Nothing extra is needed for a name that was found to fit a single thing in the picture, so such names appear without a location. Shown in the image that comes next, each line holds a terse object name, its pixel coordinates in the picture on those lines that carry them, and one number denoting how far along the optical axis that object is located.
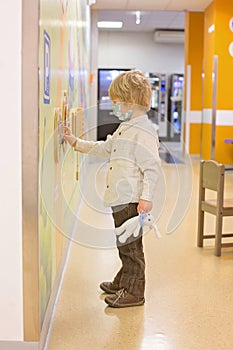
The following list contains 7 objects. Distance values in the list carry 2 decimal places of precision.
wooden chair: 3.86
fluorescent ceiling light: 13.25
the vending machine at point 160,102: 15.48
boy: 2.70
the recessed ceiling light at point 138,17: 11.88
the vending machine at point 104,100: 13.29
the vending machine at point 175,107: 15.52
